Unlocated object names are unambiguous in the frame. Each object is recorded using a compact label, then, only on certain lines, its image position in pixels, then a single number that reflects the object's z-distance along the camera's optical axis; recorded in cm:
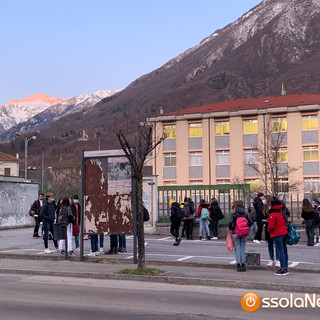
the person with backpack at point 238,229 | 1245
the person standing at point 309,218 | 1817
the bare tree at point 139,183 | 1262
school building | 5622
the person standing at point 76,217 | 1603
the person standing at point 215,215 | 2097
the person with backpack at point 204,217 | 2095
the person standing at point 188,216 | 2064
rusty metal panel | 1438
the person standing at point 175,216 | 1922
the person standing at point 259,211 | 1923
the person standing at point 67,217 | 1541
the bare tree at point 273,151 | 4870
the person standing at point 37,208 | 2075
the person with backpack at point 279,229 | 1189
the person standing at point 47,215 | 1672
